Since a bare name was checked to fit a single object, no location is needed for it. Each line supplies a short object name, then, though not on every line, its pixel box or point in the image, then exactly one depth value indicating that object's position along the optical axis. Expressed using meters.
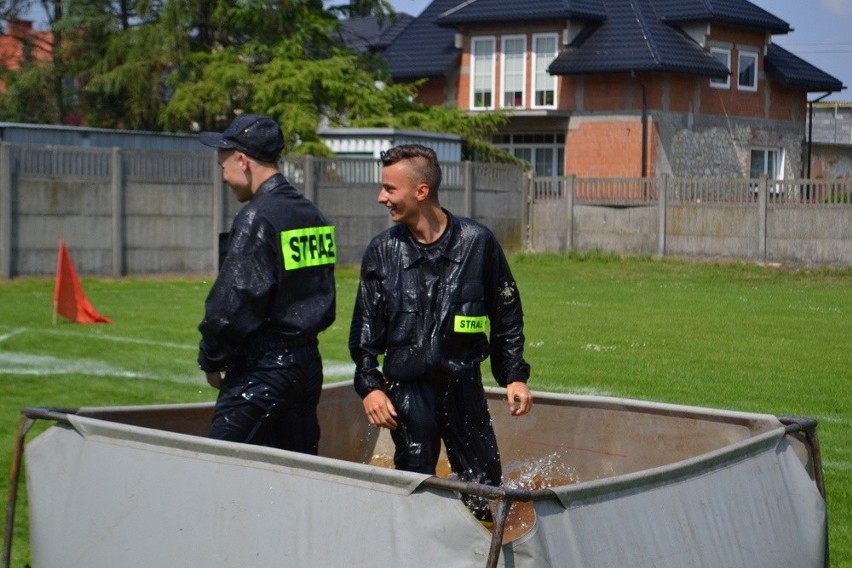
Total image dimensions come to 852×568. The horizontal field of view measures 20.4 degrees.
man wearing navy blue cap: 9.71
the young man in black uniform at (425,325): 10.10
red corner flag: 29.31
